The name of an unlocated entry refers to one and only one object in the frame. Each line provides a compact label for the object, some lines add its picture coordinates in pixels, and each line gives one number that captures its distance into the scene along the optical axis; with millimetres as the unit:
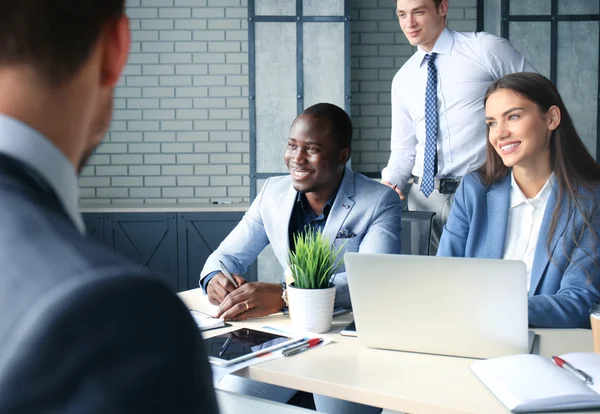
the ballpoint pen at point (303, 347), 1570
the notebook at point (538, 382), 1189
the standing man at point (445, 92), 3188
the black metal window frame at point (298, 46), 4914
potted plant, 1756
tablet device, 1542
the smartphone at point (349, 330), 1740
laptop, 1430
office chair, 2570
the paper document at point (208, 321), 1831
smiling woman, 2088
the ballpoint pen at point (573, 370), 1278
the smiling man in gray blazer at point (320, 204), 2447
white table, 1270
